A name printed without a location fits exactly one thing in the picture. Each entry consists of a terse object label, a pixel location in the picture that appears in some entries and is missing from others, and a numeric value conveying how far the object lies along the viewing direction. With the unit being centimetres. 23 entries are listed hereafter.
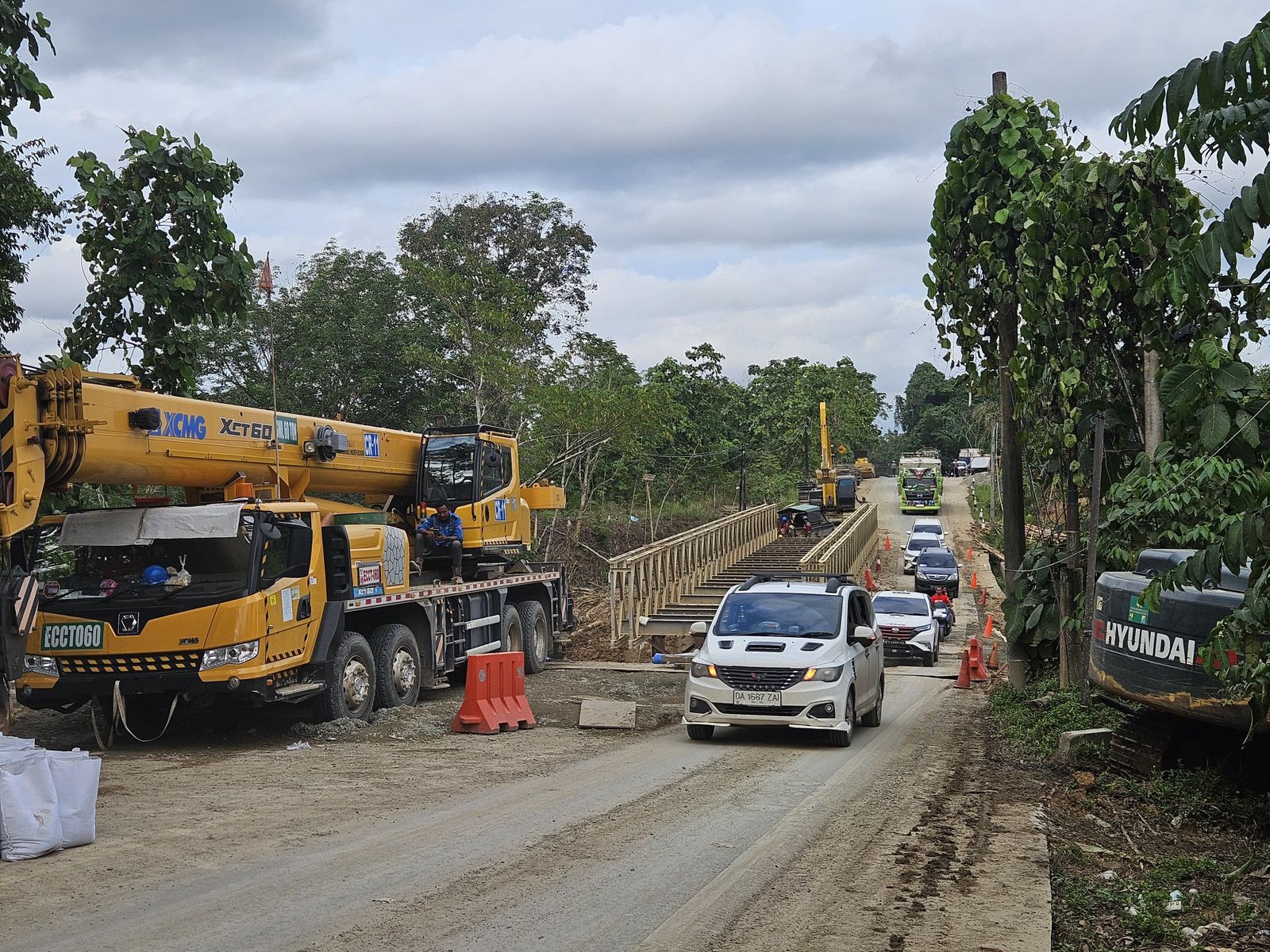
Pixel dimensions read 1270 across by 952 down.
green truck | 6506
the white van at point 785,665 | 1301
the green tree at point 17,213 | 1703
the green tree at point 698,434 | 5269
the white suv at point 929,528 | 4925
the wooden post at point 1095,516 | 1199
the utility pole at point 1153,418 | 1213
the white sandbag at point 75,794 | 821
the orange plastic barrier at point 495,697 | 1434
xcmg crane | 1153
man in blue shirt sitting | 1788
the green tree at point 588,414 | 3319
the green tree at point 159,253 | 1630
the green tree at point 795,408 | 7100
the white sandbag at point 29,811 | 787
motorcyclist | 3203
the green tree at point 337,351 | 3384
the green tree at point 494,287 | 3403
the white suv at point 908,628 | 2569
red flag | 1279
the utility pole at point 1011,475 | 1562
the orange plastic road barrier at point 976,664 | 2111
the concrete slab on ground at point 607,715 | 1484
